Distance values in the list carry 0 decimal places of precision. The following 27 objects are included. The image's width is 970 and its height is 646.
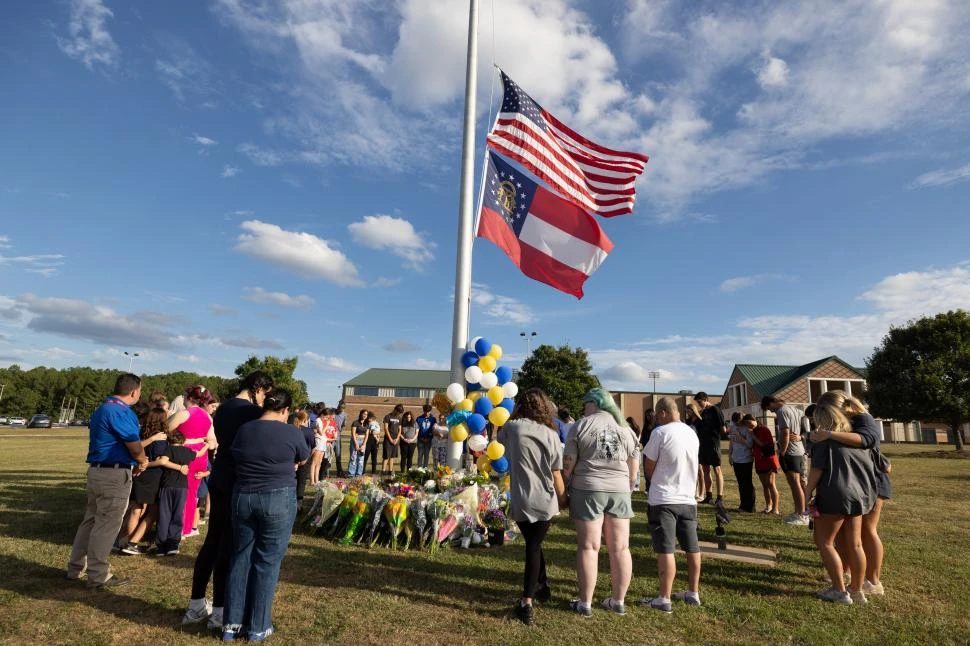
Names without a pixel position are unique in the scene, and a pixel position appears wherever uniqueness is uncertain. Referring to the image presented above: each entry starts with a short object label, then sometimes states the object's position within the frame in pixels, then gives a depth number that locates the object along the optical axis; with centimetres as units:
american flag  951
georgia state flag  950
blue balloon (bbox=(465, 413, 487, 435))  835
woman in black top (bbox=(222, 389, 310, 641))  379
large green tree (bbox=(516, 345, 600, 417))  4159
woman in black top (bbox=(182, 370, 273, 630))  415
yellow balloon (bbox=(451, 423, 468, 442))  836
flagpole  874
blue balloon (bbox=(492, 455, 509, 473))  840
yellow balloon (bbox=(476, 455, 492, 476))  832
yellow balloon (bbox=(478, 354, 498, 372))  861
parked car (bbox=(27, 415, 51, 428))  6056
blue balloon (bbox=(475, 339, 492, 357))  864
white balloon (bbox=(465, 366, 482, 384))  838
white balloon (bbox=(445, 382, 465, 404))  848
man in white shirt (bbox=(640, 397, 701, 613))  464
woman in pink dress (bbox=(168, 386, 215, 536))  661
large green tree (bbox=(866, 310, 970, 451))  2941
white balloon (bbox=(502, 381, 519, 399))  885
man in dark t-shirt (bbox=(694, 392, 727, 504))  1005
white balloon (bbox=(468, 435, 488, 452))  843
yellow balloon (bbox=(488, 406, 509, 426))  852
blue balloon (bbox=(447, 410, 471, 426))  845
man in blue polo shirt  492
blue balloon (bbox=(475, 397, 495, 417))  851
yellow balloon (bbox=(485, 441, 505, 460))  811
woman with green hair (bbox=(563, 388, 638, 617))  441
